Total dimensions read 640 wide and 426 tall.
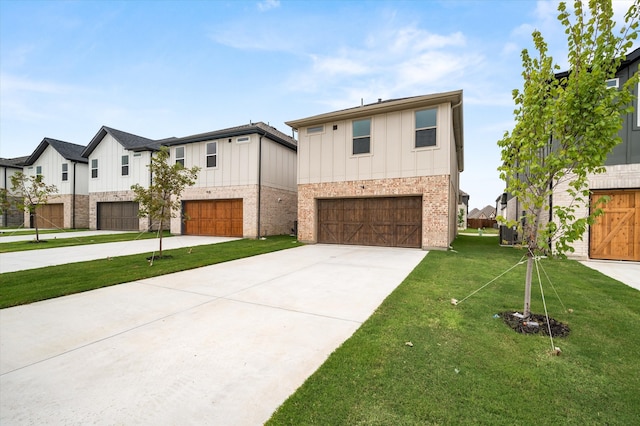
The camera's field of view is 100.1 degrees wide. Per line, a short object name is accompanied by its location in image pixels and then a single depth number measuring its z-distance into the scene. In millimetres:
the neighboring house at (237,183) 15398
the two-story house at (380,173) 10711
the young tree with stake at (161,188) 8812
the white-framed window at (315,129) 12942
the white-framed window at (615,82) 9045
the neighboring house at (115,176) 19797
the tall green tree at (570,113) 3146
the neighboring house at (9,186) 25969
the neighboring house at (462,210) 35012
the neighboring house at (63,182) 22797
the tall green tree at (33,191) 13481
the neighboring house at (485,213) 55628
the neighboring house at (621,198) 8531
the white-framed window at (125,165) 20328
